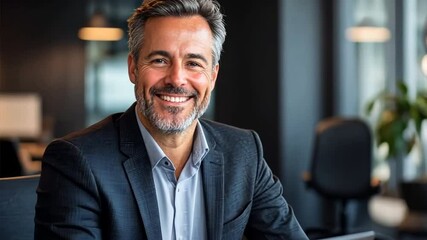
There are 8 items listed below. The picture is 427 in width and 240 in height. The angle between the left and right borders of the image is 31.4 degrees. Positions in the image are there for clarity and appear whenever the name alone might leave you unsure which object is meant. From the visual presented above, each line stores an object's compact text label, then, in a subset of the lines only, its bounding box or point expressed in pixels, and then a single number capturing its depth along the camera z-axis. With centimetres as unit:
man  167
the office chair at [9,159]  560
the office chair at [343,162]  556
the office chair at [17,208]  186
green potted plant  559
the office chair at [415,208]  502
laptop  136
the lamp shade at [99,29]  873
